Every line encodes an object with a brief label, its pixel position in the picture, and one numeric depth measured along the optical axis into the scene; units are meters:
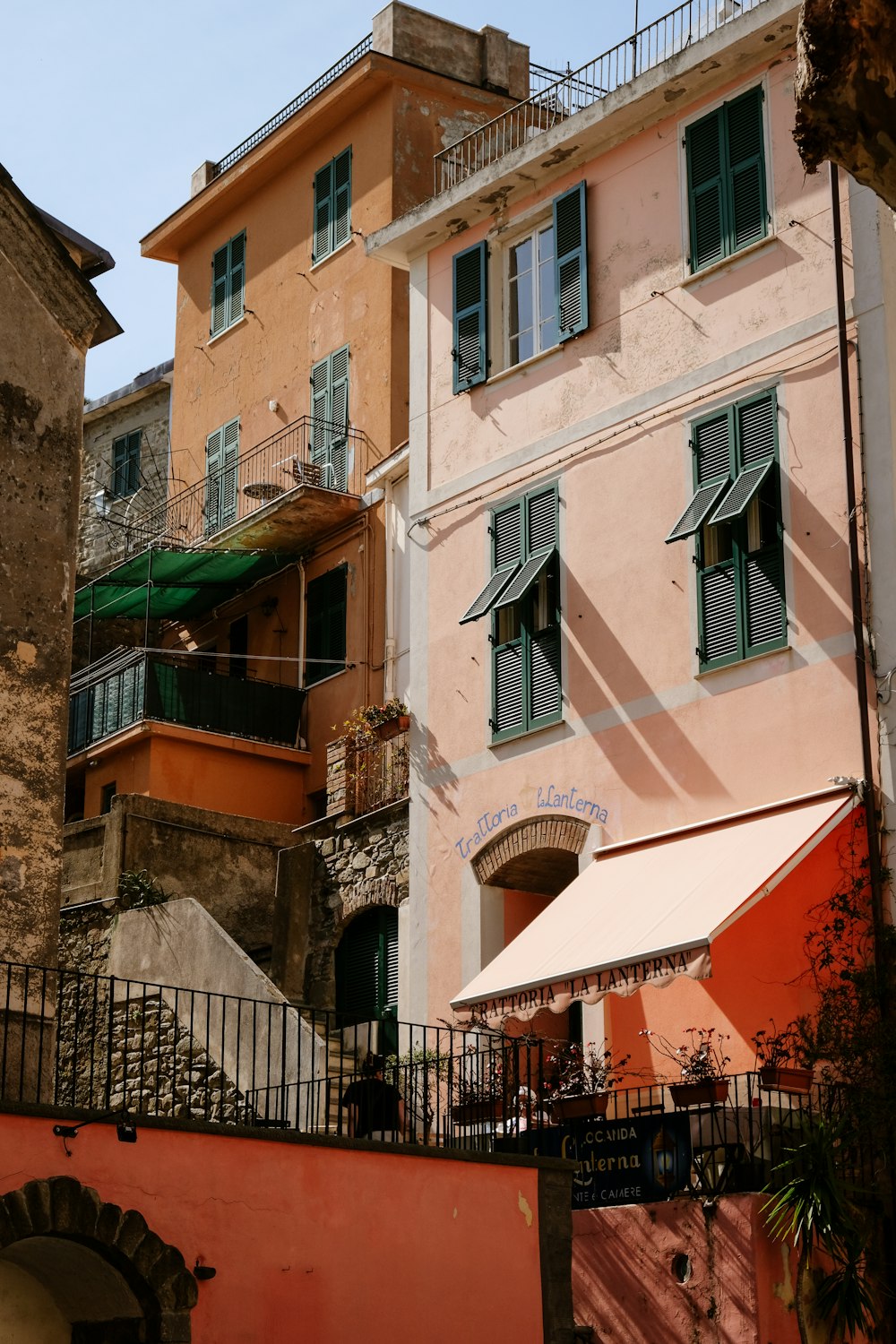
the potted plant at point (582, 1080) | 14.42
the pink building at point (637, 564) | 15.04
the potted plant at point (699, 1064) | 13.62
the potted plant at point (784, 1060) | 13.61
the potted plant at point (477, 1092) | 14.61
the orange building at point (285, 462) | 24.34
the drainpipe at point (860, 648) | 14.43
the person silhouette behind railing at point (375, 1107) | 13.82
